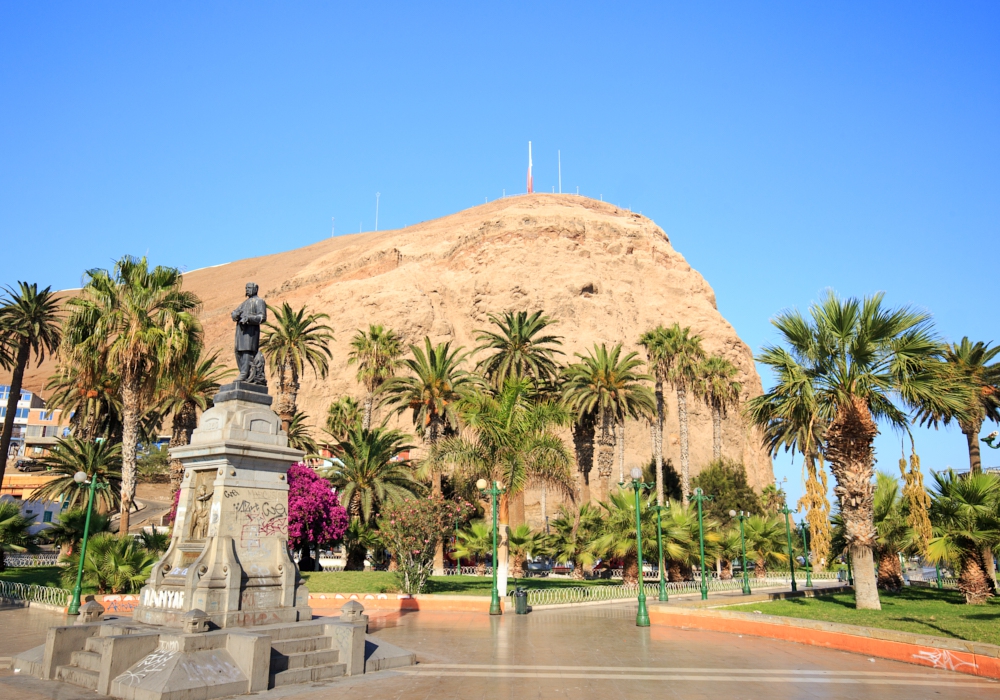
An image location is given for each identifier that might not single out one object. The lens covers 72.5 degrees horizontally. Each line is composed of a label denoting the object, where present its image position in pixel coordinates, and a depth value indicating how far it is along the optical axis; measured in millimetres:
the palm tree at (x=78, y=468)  31312
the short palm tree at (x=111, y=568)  21797
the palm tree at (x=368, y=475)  33188
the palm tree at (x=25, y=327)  35406
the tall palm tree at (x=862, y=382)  19188
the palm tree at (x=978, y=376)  32250
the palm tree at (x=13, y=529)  25891
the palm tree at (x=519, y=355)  39406
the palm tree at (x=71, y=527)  25609
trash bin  22125
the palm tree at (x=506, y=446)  25375
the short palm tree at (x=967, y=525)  19781
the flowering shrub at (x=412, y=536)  24984
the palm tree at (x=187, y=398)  34969
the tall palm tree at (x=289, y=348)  41438
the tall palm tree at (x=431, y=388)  37656
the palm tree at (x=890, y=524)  25219
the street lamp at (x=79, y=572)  19359
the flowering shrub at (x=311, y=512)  29797
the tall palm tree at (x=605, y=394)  39594
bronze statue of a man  13023
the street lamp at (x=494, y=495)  21484
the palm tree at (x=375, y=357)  48062
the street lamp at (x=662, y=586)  23331
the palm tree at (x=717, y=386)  54125
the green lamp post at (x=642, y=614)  19062
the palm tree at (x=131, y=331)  26172
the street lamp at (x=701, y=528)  25547
